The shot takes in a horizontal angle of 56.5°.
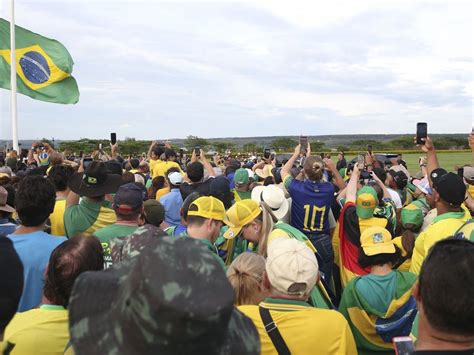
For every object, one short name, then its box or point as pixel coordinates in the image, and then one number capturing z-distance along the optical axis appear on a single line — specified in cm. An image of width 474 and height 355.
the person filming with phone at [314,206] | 589
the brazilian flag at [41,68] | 1723
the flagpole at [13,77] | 1603
